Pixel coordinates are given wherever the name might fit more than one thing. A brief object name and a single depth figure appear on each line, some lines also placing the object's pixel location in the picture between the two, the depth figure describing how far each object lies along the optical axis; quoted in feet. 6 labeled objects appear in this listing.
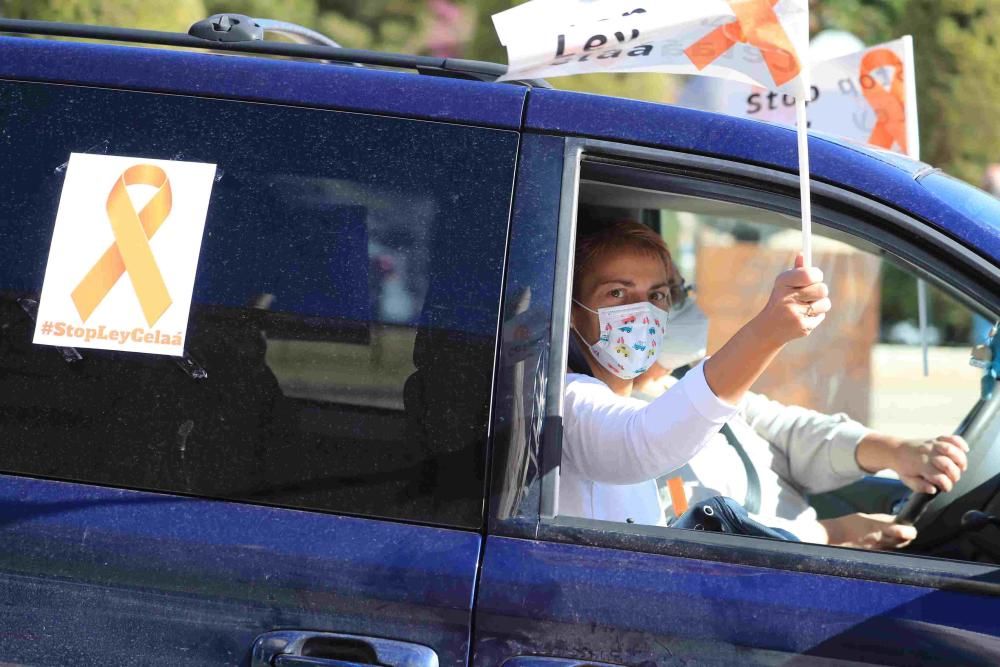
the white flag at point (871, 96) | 28.14
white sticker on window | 12.28
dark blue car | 11.39
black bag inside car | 13.65
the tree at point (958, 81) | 70.59
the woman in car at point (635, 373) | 12.46
